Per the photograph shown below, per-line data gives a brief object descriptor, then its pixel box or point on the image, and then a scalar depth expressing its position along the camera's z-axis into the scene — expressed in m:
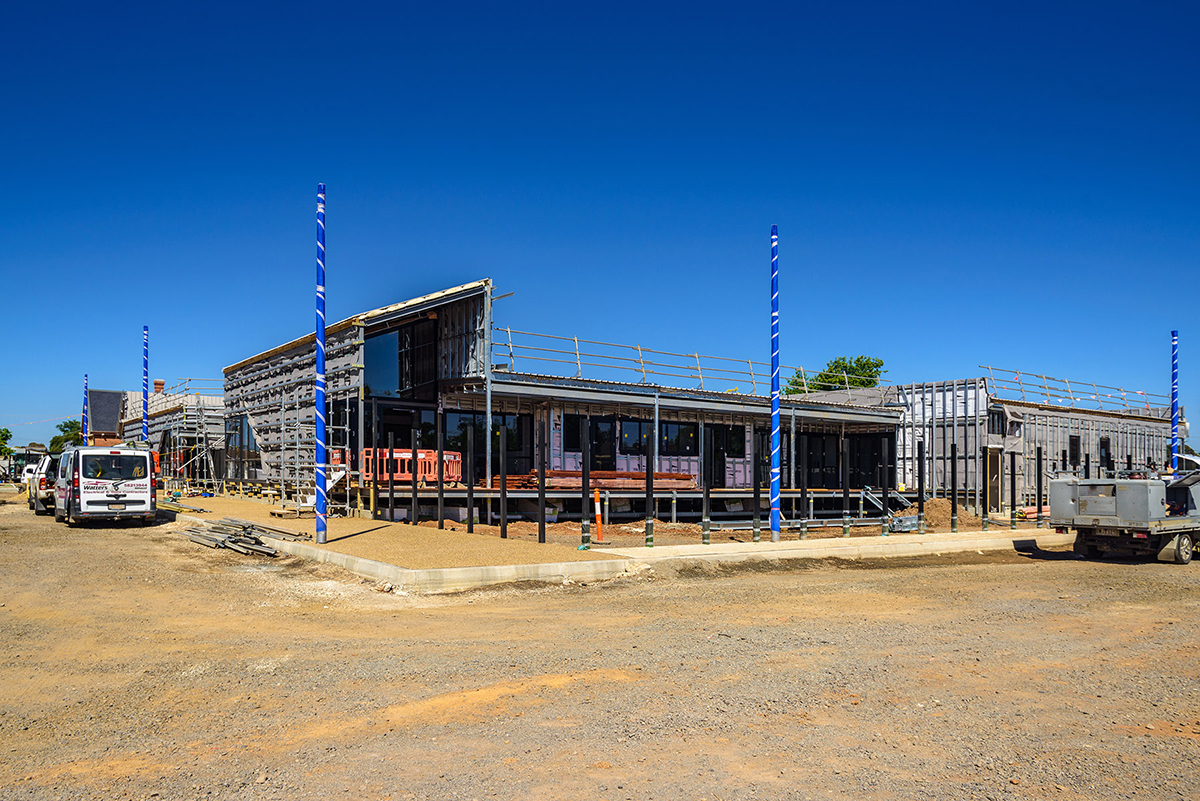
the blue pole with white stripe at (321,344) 16.34
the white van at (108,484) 21.86
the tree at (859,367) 59.34
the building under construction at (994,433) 31.44
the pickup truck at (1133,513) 18.06
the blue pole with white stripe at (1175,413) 29.67
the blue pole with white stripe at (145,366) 34.47
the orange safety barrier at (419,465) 23.33
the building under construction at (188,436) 36.97
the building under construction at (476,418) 23.64
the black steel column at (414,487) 19.72
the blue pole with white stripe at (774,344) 19.23
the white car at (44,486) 26.61
